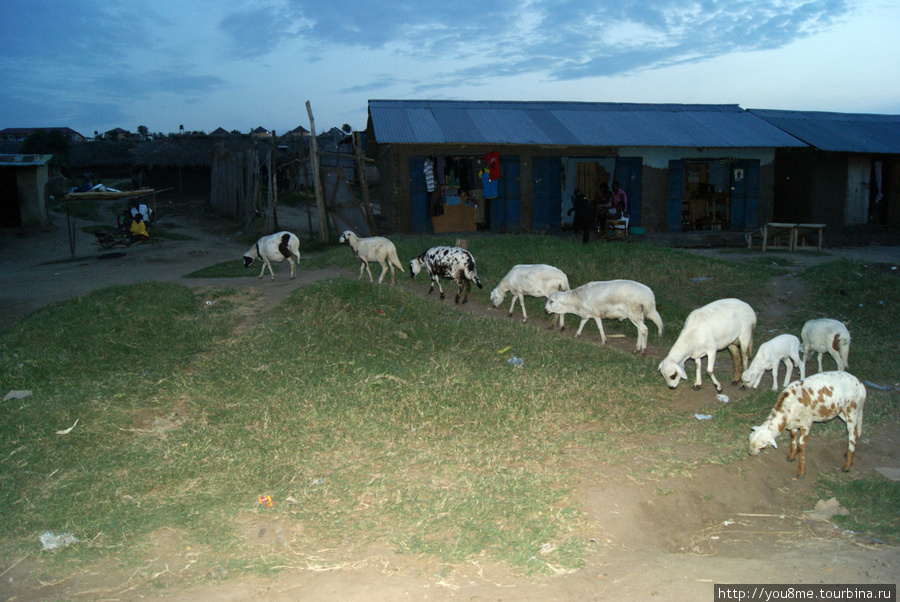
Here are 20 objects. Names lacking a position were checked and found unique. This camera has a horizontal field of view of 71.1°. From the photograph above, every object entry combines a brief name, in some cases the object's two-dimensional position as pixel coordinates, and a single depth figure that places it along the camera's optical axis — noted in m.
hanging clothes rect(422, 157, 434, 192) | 18.17
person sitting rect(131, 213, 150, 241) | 20.02
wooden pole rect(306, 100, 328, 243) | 16.41
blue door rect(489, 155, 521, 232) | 19.05
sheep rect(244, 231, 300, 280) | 12.50
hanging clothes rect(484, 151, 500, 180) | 18.64
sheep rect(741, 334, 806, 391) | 7.35
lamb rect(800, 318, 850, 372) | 7.85
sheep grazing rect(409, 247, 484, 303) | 11.30
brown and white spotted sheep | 5.75
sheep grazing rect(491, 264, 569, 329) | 10.51
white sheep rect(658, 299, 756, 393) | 7.28
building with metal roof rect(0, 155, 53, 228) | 21.92
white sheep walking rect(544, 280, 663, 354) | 8.98
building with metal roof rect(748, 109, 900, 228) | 20.95
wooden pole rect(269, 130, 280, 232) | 18.31
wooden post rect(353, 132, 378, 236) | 17.03
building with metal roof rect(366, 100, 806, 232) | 18.28
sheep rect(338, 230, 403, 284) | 12.27
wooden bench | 17.17
